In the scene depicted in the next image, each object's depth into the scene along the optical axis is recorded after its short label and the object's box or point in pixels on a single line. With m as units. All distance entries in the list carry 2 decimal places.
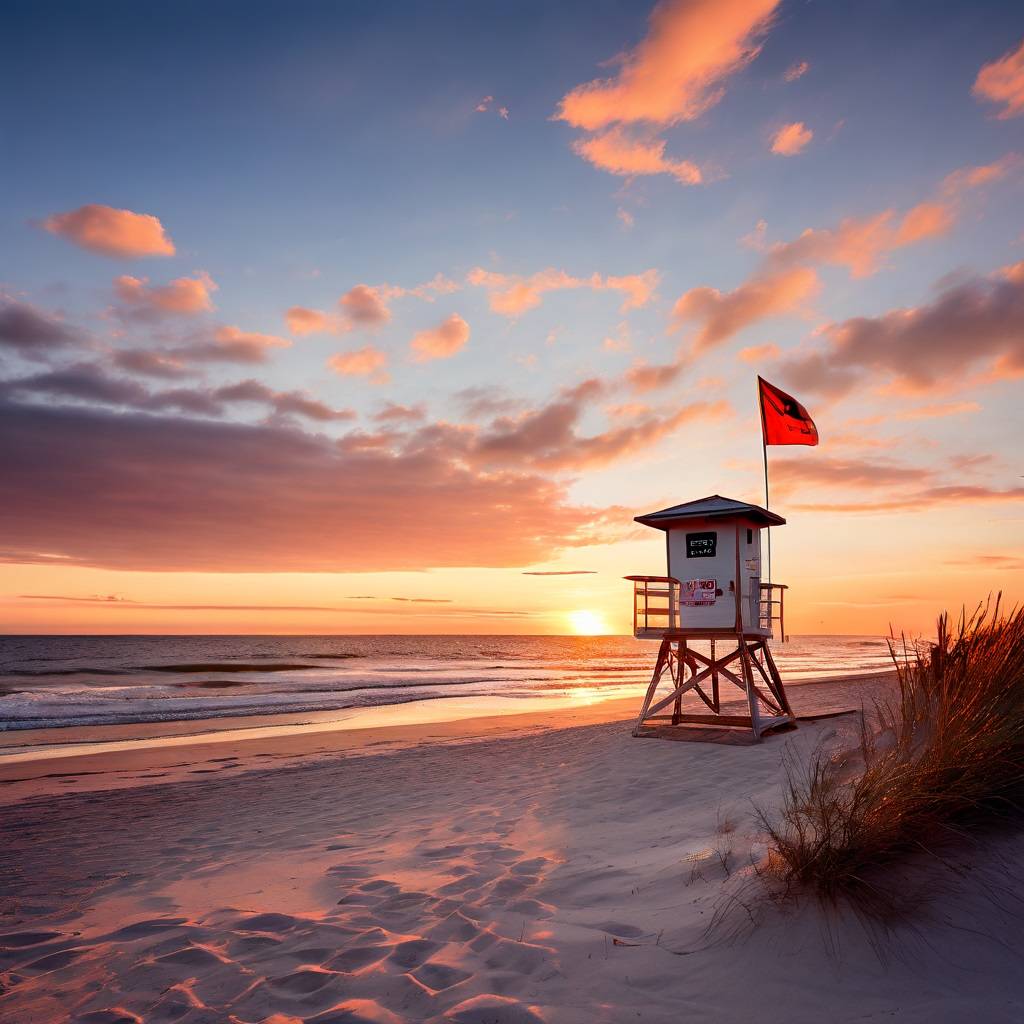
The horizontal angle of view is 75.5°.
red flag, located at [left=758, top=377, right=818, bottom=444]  14.20
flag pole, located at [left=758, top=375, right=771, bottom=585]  14.19
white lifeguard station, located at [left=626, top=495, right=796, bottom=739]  13.09
